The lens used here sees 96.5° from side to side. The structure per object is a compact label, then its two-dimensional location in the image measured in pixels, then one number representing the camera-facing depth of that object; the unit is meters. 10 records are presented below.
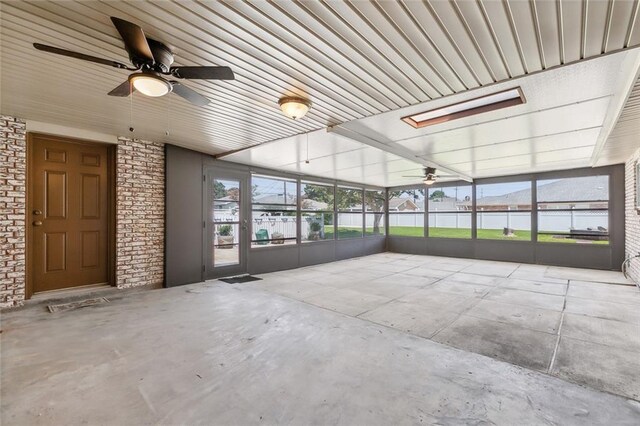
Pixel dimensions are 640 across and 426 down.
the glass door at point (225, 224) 6.20
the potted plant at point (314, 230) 8.55
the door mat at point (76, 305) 4.04
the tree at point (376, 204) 10.84
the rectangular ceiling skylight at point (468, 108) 3.24
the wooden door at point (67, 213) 4.34
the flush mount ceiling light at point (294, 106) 3.23
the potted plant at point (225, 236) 6.41
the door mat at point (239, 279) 6.04
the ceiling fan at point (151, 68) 2.00
